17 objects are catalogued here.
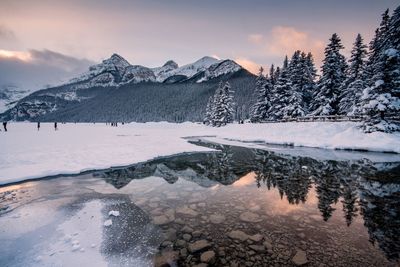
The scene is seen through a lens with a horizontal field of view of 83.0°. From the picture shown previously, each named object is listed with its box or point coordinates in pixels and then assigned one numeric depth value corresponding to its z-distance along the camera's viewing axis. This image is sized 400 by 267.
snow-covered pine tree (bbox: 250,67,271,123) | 51.34
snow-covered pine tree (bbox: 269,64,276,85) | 54.41
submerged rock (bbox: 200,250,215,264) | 5.10
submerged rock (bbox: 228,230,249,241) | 6.14
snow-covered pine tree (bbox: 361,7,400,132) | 23.27
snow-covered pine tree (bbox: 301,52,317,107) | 43.00
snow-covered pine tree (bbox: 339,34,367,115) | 32.69
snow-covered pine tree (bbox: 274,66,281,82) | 54.52
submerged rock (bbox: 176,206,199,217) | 7.76
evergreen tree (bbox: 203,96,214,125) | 71.56
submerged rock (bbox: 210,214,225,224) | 7.23
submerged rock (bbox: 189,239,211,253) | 5.54
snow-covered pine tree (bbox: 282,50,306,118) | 40.15
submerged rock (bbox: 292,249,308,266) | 5.04
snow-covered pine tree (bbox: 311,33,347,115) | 35.28
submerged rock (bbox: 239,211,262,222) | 7.30
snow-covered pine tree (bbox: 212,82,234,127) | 61.49
